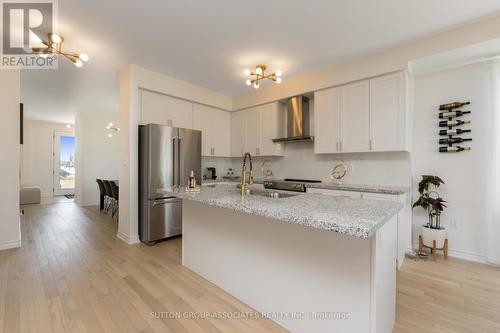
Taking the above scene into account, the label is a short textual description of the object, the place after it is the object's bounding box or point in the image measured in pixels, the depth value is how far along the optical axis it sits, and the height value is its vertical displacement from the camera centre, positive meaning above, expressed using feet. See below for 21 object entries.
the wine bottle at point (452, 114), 9.80 +2.30
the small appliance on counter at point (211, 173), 16.67 -0.62
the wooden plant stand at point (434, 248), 9.58 -3.60
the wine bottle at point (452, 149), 9.75 +0.73
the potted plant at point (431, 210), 9.63 -1.97
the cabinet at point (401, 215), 9.13 -2.15
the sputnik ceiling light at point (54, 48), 8.56 +4.77
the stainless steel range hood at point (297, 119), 13.52 +2.83
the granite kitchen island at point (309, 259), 4.23 -2.20
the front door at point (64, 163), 27.61 +0.17
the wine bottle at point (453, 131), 9.75 +1.51
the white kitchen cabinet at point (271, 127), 14.62 +2.51
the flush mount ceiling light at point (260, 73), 10.53 +4.35
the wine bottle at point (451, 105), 9.80 +2.68
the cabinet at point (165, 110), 12.39 +3.23
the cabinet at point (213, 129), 15.33 +2.61
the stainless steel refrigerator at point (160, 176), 11.14 -0.60
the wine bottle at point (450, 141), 9.81 +1.11
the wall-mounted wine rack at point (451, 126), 9.77 +1.78
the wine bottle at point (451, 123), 9.71 +1.90
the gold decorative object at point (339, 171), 12.43 -0.33
